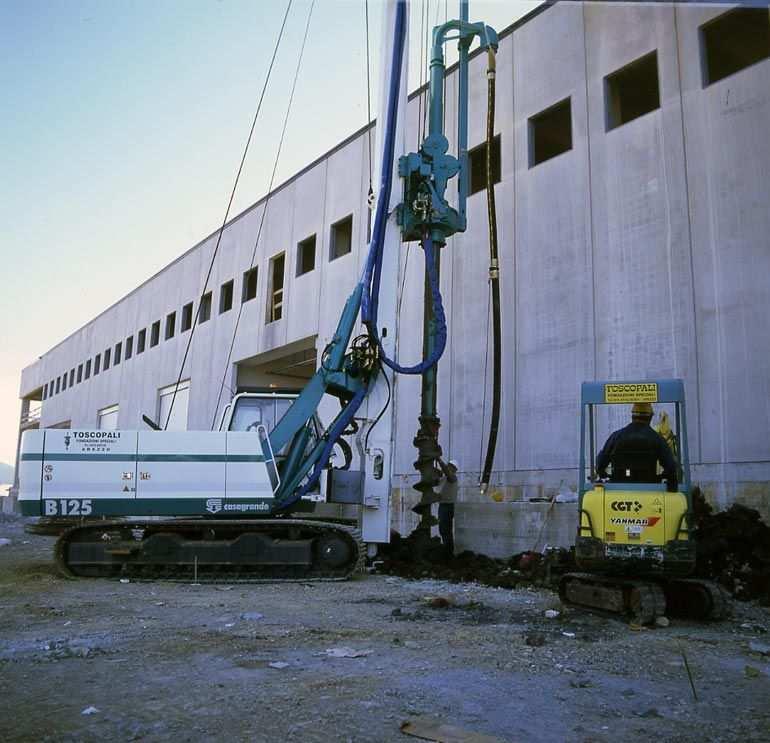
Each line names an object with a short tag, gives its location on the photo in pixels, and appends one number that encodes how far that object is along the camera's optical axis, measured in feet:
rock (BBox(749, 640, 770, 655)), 17.52
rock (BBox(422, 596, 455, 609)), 23.40
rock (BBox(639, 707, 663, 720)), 12.07
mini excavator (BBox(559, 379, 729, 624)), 20.58
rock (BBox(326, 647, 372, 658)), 16.11
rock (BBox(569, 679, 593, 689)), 13.78
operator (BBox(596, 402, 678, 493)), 21.33
